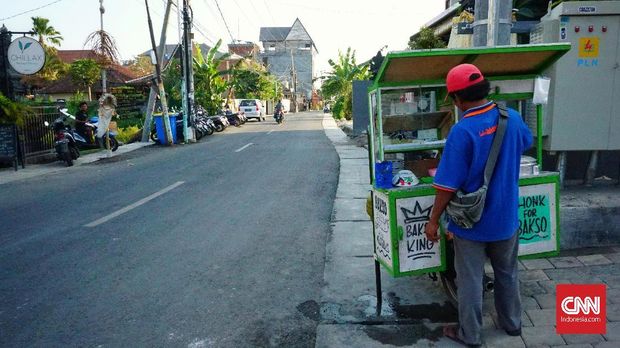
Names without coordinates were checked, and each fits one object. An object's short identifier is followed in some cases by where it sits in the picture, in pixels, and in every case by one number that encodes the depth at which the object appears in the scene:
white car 38.73
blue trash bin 19.58
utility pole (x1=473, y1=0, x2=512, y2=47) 5.06
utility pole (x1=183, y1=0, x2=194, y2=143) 20.09
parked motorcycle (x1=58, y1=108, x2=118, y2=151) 15.97
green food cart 3.46
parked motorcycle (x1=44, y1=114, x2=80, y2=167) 13.23
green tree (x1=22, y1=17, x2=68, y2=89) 39.25
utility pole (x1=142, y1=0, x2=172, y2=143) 19.51
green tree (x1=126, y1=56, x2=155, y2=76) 52.56
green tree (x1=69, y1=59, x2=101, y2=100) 37.53
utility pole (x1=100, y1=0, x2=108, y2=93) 27.00
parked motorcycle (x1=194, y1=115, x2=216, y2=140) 21.75
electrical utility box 5.52
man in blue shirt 2.88
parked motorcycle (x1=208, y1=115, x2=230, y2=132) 25.99
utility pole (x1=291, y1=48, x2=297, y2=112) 72.56
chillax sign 13.02
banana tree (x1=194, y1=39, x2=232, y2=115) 30.12
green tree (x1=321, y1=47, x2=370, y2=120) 29.16
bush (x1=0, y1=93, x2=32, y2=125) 12.15
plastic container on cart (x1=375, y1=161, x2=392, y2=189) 3.62
